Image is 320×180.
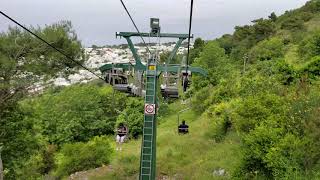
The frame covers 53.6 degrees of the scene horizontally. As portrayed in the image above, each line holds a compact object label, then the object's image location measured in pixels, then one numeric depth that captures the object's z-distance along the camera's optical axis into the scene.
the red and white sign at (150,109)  12.01
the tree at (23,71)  12.44
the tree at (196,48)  48.99
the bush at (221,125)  17.30
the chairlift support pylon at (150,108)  11.97
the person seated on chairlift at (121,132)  17.56
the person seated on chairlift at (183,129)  18.32
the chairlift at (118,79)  12.89
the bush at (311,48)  23.41
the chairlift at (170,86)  12.09
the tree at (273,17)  55.49
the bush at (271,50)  30.49
